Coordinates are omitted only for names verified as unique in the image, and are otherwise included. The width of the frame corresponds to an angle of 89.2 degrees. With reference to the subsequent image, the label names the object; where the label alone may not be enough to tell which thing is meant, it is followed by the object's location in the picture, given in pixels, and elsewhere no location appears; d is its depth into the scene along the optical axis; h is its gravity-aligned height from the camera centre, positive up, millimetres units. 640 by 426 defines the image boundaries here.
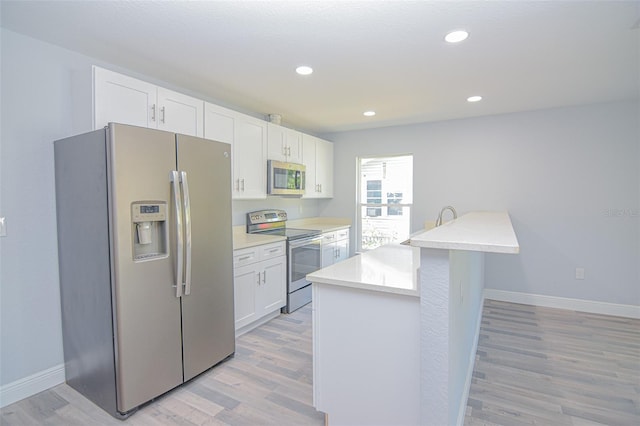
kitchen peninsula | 1438 -662
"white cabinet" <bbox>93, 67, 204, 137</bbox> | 2156 +725
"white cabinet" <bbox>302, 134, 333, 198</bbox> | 4520 +526
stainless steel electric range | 3680 -582
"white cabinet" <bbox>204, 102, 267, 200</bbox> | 3033 +600
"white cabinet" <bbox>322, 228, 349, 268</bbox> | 4332 -636
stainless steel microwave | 3699 +288
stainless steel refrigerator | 1914 -374
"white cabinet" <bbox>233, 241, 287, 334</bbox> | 2979 -808
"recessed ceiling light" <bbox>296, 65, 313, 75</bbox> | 2541 +1051
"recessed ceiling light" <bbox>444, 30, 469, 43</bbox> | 2013 +1047
